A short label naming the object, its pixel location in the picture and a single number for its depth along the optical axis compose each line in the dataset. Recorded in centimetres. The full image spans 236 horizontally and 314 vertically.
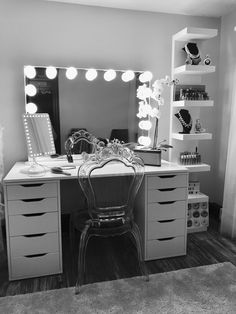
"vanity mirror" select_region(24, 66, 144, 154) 255
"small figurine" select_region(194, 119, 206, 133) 280
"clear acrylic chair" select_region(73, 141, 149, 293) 188
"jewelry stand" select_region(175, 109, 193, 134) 275
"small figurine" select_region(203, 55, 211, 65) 265
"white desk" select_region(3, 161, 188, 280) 196
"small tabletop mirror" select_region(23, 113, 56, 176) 213
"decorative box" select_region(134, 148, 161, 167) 238
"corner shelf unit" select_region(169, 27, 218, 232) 260
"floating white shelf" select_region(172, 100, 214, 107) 261
